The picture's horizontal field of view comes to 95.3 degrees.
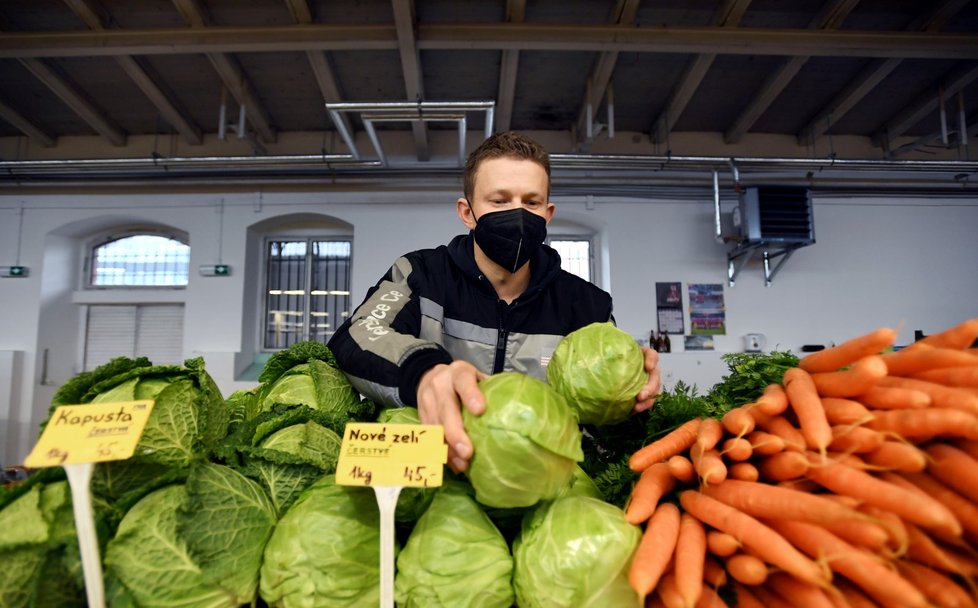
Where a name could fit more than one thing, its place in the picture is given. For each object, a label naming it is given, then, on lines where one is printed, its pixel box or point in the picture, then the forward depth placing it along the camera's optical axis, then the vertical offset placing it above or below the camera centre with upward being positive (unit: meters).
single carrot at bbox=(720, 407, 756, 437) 0.99 -0.20
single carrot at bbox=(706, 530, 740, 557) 0.87 -0.42
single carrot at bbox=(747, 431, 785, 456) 0.95 -0.24
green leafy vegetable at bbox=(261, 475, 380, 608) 0.91 -0.46
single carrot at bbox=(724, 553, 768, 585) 0.83 -0.45
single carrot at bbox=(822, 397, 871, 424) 0.92 -0.17
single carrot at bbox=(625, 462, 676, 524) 0.98 -0.37
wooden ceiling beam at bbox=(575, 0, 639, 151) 3.75 +2.59
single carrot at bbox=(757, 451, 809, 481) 0.90 -0.28
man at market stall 1.47 +0.17
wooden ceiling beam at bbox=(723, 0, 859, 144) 3.75 +2.62
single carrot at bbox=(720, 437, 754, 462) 0.97 -0.25
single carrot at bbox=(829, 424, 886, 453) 0.87 -0.21
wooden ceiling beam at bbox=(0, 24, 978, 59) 3.86 +2.57
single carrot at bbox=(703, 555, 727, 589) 0.89 -0.49
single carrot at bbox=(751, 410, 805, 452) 0.94 -0.22
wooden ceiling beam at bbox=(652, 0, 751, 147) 3.73 +2.63
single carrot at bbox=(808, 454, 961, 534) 0.75 -0.29
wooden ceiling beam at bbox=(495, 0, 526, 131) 3.79 +2.63
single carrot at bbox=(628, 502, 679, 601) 0.85 -0.44
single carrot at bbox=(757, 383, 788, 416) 1.01 -0.16
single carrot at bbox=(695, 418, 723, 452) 1.01 -0.24
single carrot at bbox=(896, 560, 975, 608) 0.76 -0.44
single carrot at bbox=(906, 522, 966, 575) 0.77 -0.39
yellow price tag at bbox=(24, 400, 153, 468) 0.86 -0.20
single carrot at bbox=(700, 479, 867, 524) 0.81 -0.33
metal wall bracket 5.70 +1.02
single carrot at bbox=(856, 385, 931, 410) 0.87 -0.14
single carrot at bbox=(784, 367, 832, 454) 0.91 -0.17
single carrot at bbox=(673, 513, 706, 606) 0.83 -0.45
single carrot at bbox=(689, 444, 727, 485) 0.95 -0.29
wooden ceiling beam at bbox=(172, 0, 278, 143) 3.80 +2.67
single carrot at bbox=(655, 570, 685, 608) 0.85 -0.51
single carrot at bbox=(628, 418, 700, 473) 1.13 -0.29
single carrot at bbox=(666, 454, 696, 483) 1.04 -0.32
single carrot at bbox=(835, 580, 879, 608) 0.80 -0.48
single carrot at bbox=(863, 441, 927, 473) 0.81 -0.24
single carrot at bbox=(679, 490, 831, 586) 0.79 -0.39
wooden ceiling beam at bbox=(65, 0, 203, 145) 3.81 +2.68
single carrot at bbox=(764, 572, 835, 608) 0.79 -0.47
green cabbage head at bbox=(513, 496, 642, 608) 0.88 -0.46
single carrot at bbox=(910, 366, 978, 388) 0.92 -0.09
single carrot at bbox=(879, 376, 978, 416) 0.84 -0.13
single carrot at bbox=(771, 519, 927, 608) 0.74 -0.41
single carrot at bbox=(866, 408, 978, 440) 0.83 -0.17
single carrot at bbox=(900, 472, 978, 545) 0.81 -0.31
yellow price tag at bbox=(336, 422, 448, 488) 0.89 -0.25
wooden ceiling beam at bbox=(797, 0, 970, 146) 3.80 +2.67
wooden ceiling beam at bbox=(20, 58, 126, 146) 4.49 +2.66
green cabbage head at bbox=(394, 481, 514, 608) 0.91 -0.48
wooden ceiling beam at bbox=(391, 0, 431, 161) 3.57 +2.52
